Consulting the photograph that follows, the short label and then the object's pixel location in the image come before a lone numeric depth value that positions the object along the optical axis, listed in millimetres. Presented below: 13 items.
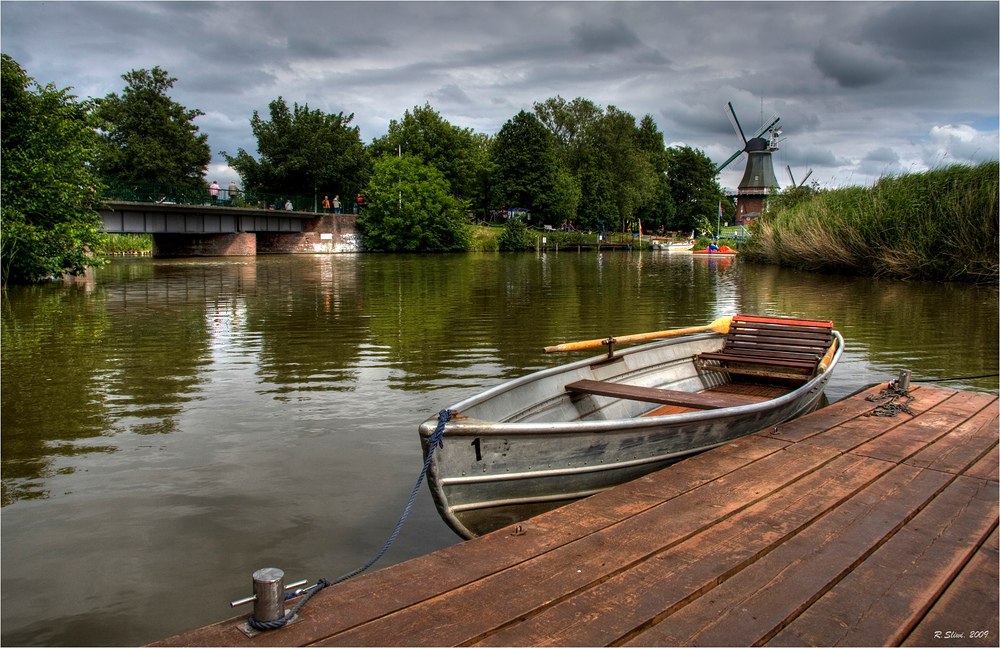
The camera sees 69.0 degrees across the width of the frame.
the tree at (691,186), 98500
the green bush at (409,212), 62469
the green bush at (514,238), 68688
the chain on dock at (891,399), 7078
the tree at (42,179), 20594
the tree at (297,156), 65062
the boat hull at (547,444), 4458
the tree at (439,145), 71875
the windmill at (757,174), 91812
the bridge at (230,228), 39844
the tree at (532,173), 73438
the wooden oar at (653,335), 6825
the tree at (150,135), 56031
